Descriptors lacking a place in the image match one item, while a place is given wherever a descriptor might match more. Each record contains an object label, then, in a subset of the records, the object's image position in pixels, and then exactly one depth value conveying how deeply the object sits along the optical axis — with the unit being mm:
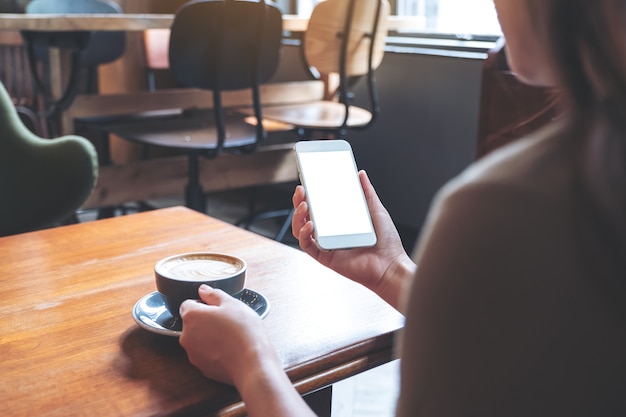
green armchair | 1831
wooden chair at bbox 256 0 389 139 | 2594
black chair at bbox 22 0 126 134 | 2550
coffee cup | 771
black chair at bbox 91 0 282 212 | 2283
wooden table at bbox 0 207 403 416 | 676
